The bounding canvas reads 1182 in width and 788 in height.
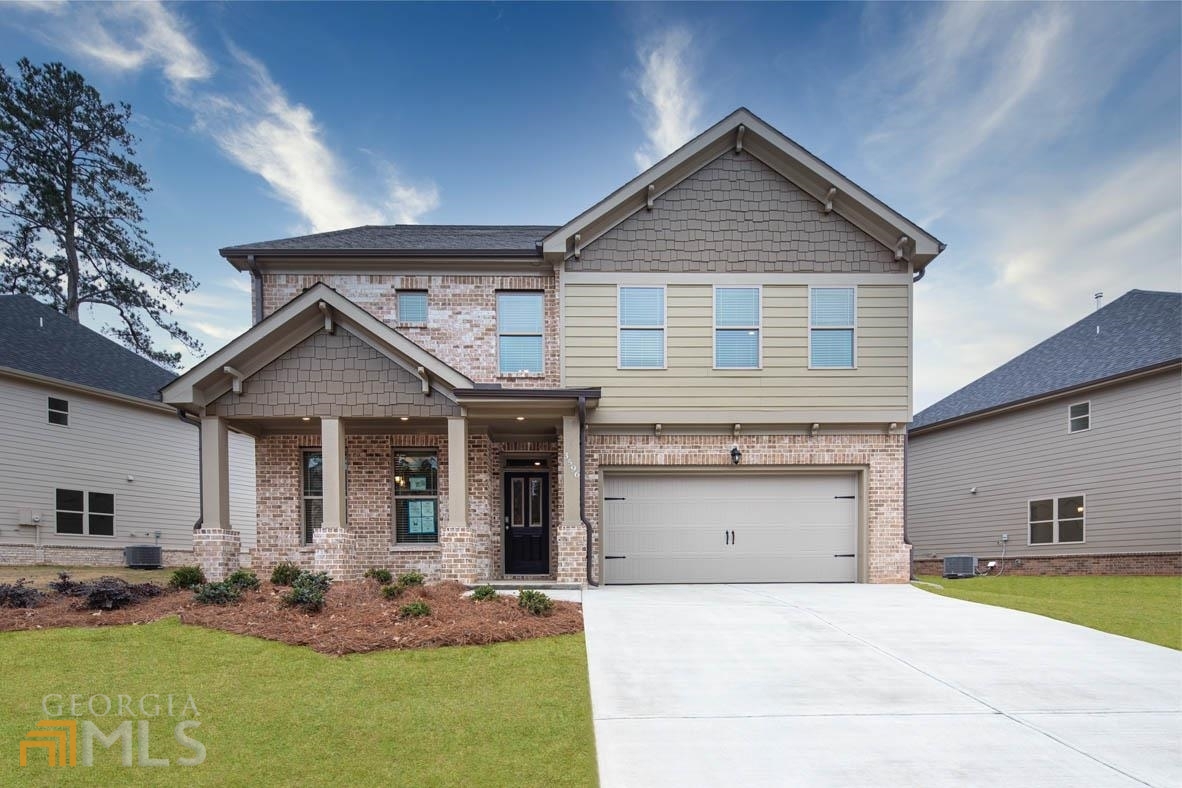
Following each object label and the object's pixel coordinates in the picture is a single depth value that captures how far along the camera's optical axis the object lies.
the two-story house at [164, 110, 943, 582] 11.30
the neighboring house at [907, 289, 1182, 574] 13.70
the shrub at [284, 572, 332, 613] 7.61
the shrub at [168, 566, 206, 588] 9.15
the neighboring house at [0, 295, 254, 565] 14.41
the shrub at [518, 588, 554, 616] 7.67
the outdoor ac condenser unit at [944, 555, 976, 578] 15.45
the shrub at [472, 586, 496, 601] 8.17
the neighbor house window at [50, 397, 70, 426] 15.23
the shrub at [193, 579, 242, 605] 8.02
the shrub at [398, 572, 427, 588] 9.05
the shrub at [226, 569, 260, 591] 8.62
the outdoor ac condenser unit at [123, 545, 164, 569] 14.55
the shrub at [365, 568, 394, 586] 9.82
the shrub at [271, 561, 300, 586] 9.69
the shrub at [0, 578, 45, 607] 8.03
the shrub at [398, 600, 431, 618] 7.29
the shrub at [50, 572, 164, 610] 7.86
